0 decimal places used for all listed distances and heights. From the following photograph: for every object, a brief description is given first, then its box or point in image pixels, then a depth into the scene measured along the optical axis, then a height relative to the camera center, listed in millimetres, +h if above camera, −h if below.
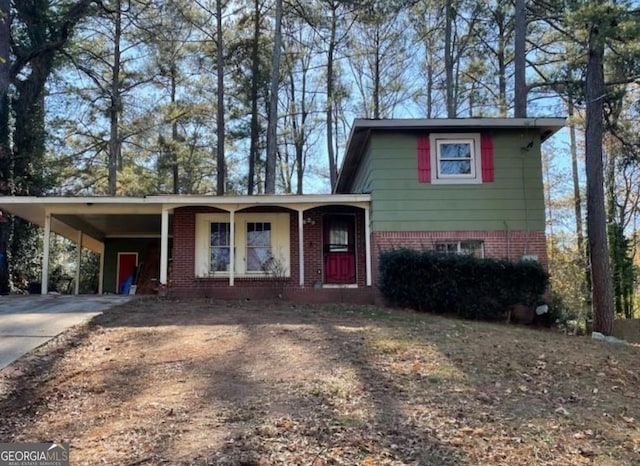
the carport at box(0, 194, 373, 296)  13195 +1241
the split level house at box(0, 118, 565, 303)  12711 +1334
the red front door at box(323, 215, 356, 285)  14234 +468
